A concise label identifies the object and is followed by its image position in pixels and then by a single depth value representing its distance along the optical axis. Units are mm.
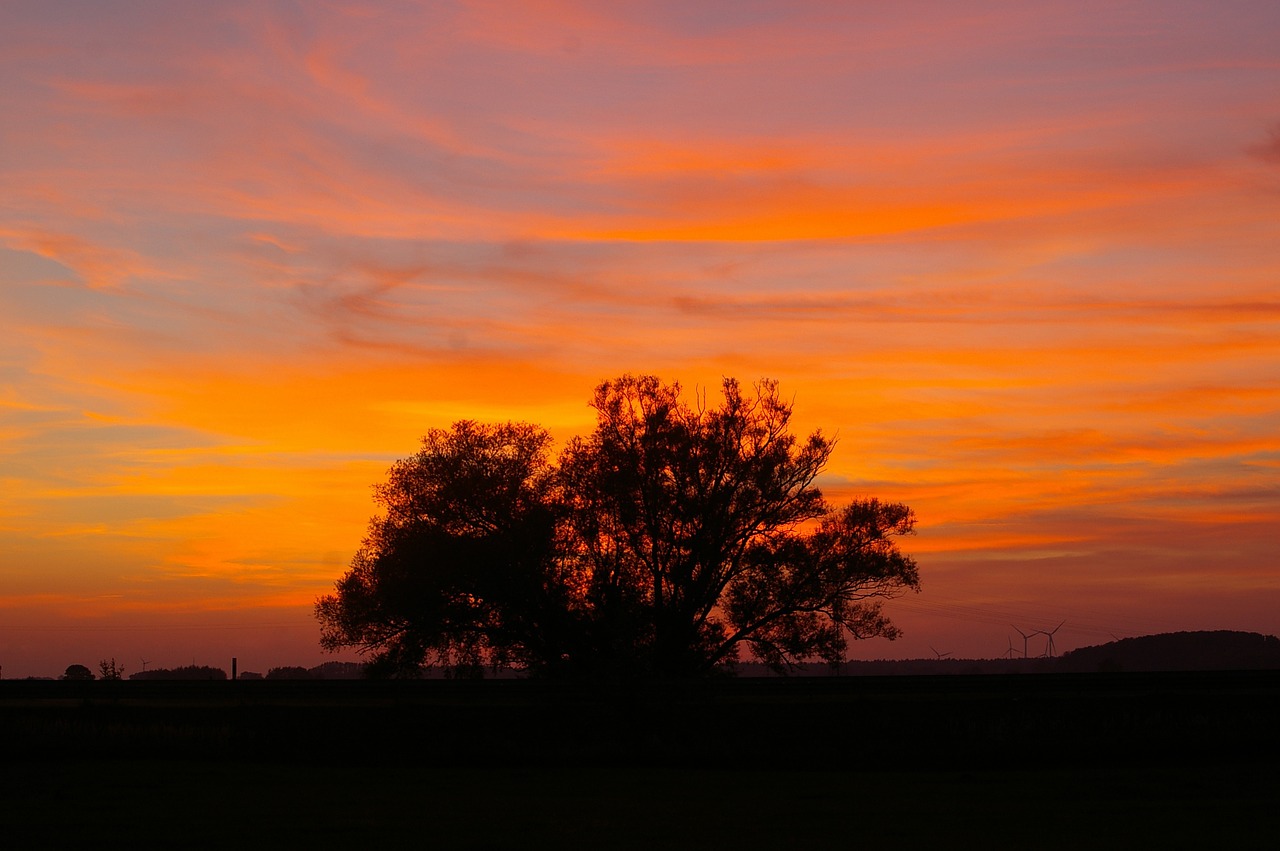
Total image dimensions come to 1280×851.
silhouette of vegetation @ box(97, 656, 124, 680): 48500
